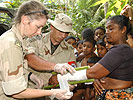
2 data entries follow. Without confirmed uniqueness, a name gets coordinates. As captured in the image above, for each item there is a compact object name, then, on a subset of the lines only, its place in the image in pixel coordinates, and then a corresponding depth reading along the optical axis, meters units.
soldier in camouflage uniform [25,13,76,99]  2.38
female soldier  1.19
